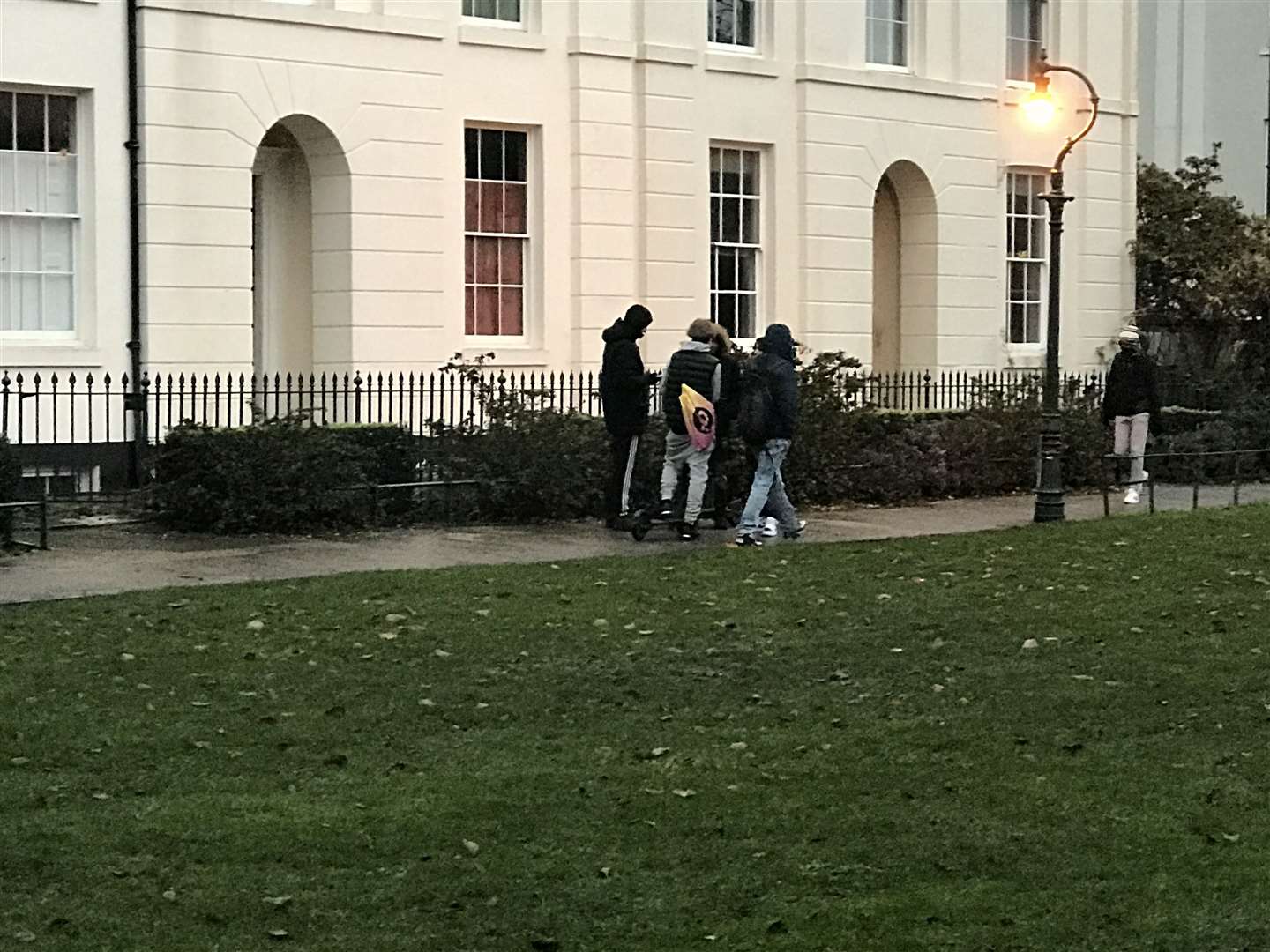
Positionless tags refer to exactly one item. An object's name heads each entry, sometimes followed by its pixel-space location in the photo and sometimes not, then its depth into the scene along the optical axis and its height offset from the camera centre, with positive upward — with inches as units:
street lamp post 791.1 +4.2
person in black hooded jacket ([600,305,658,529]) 736.3 +4.4
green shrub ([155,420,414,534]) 713.6 -25.7
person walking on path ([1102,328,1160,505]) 910.4 +0.4
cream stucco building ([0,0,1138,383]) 847.1 +91.7
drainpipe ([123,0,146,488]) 834.2 +48.1
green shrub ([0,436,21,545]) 656.4 -24.1
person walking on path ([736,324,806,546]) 713.6 -4.4
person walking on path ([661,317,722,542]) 720.3 +0.4
